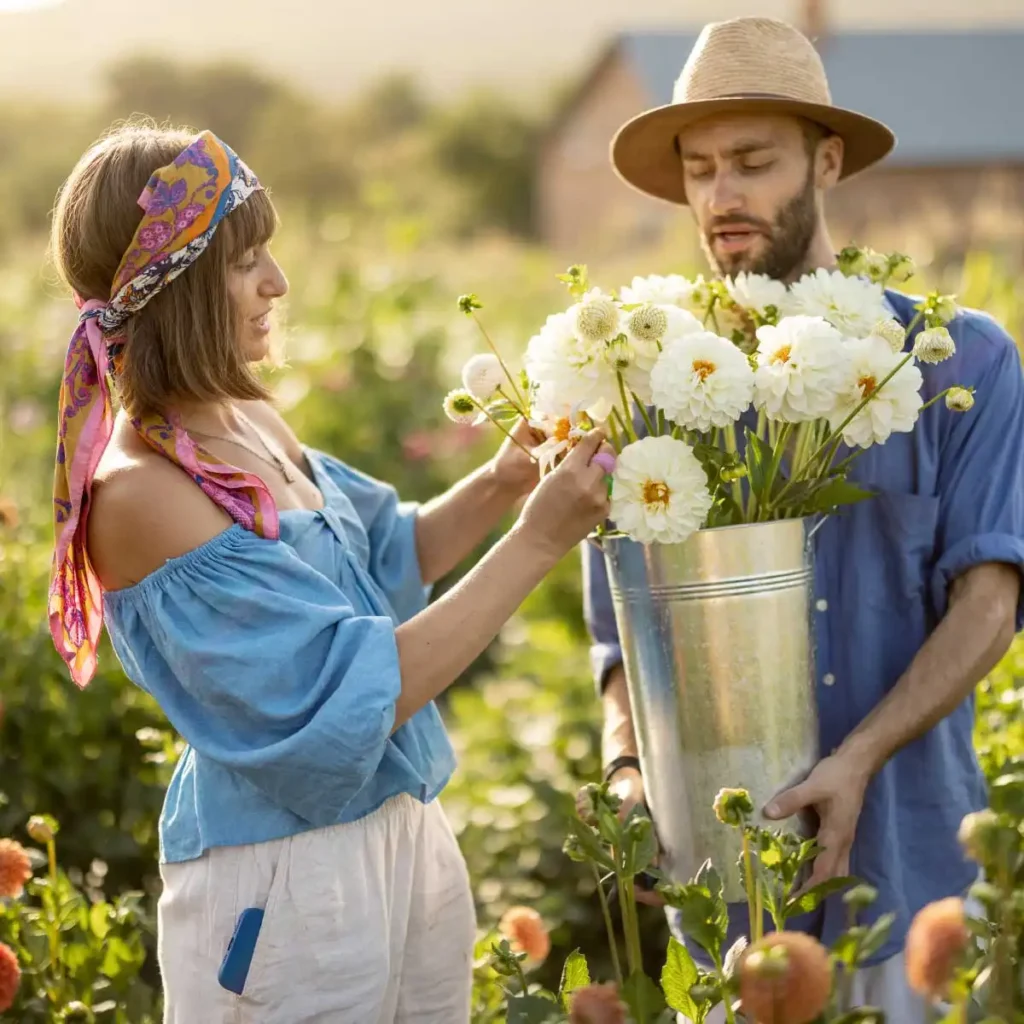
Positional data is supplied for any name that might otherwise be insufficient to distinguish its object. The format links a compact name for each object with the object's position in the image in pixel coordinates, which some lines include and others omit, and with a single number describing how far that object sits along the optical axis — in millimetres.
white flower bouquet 1557
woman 1686
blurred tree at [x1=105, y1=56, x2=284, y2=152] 60750
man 1850
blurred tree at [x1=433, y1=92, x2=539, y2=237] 48500
